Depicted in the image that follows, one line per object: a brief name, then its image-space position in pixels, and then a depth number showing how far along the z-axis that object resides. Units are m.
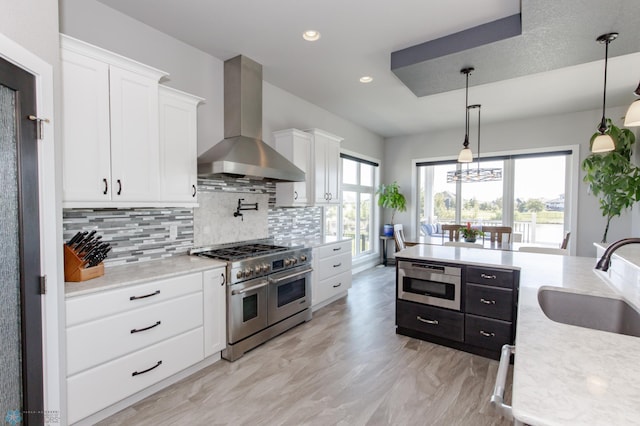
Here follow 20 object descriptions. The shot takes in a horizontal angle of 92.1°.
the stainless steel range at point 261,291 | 2.67
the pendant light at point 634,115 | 1.92
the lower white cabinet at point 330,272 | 3.83
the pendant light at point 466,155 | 3.64
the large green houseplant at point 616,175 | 3.95
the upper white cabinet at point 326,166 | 4.08
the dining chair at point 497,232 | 4.66
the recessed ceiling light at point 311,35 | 2.68
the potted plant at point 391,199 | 6.27
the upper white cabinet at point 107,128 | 1.91
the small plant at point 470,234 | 4.31
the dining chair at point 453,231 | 4.95
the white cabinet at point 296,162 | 3.80
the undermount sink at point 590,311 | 1.56
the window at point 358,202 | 5.77
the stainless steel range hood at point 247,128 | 2.88
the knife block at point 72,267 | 1.92
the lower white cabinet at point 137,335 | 1.78
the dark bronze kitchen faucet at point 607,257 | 1.48
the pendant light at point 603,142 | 2.57
